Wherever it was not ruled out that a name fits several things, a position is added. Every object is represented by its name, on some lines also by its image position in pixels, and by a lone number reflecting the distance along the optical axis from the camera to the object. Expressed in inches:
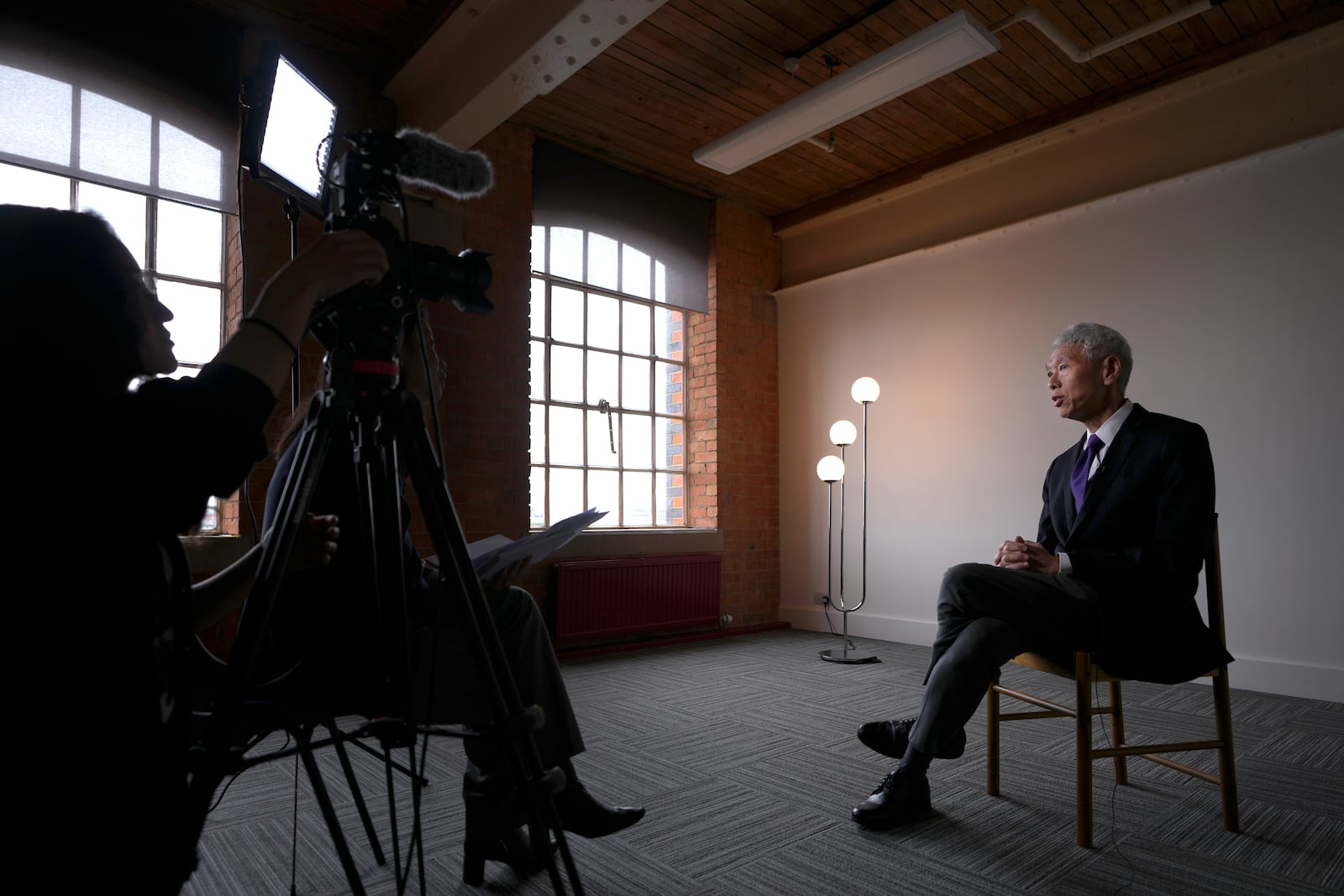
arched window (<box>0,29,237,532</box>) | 123.3
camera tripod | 38.1
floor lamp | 197.5
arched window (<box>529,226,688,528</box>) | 195.2
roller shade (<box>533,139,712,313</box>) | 192.7
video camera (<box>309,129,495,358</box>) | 41.4
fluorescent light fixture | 135.9
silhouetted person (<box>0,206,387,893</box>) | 29.3
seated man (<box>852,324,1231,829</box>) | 80.5
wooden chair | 78.9
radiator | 186.1
